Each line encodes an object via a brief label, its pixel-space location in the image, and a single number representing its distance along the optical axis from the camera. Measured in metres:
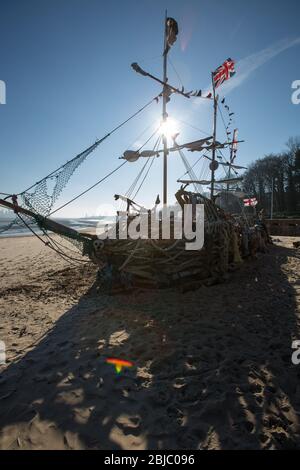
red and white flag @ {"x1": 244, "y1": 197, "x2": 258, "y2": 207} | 23.02
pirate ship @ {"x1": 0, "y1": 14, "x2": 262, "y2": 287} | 7.20
